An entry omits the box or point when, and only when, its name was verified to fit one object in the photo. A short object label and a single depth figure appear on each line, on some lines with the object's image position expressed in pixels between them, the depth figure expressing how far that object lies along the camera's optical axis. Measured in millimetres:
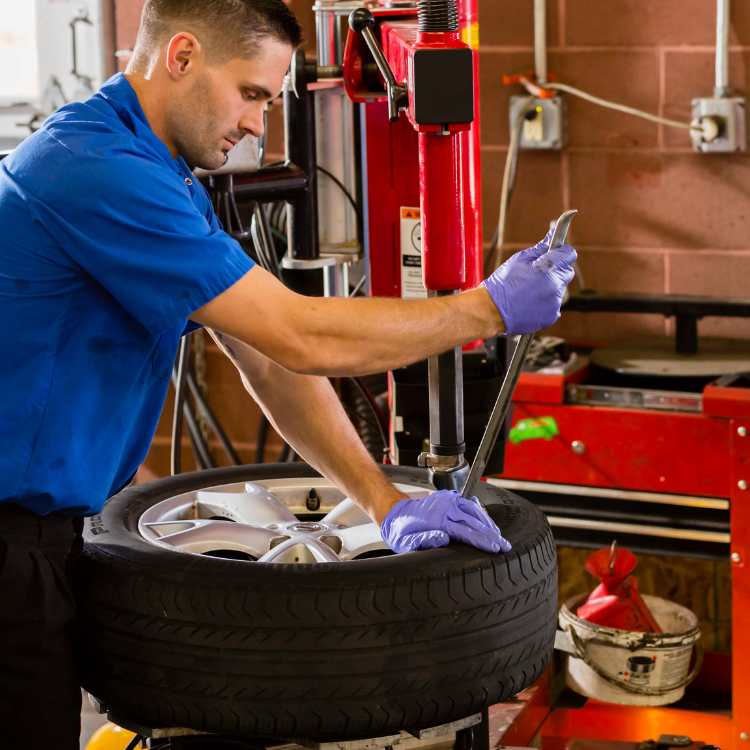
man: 2225
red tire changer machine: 2462
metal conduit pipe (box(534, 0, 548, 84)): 4970
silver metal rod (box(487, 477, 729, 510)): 4115
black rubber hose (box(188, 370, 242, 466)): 5554
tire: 2261
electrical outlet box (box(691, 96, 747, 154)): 4757
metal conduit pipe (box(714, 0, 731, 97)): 4656
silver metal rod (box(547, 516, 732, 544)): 4108
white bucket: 4086
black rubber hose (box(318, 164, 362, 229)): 3684
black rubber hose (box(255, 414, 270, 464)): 5601
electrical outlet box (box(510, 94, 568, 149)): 5053
